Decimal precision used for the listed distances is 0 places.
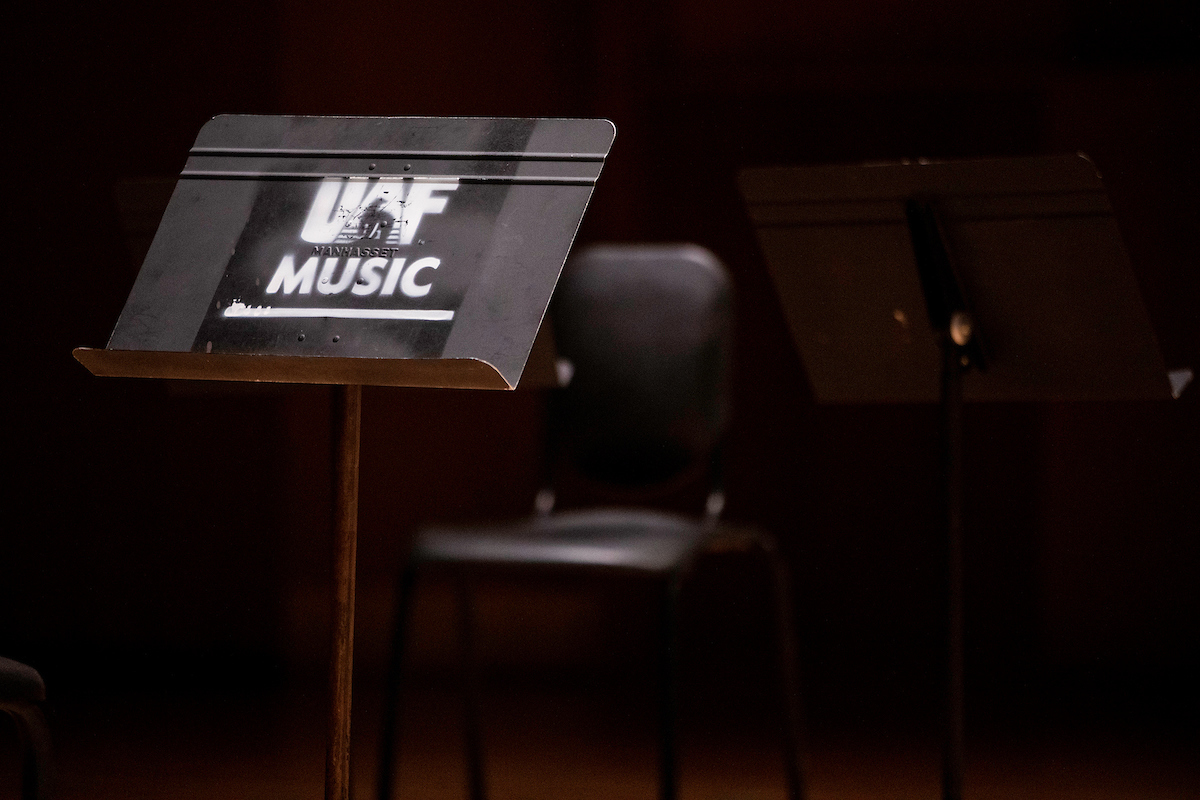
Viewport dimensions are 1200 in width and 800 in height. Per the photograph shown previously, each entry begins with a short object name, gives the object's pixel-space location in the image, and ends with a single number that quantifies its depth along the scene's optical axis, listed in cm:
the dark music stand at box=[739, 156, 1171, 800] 637
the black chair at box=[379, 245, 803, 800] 729
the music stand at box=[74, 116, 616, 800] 604
